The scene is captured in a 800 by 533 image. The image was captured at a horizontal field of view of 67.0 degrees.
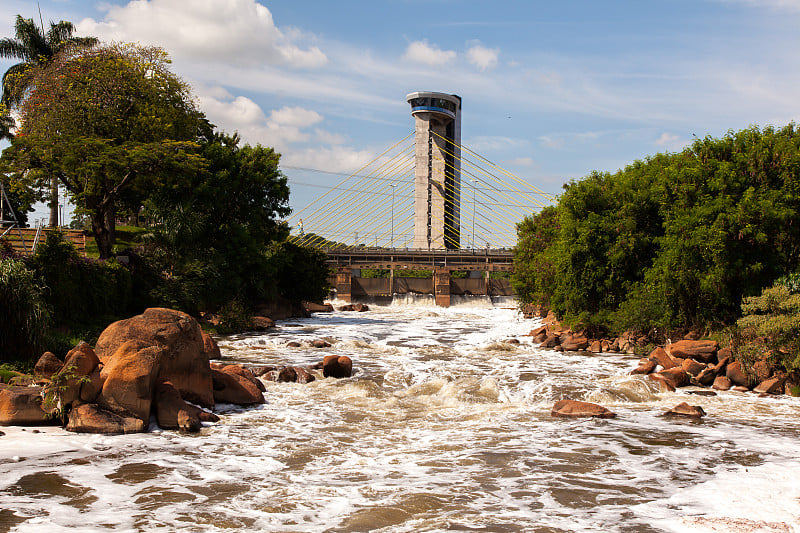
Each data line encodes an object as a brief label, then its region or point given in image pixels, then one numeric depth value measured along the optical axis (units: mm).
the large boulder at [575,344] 25484
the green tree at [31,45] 38062
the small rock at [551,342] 26258
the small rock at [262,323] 30689
